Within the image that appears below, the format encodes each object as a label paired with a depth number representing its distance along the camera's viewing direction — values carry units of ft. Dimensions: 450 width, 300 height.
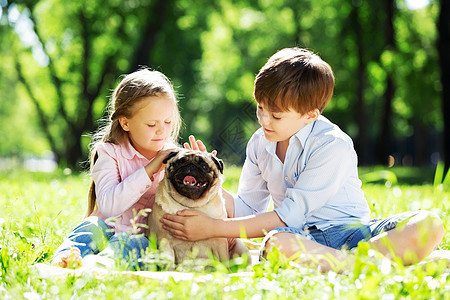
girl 11.04
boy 10.10
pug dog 10.44
